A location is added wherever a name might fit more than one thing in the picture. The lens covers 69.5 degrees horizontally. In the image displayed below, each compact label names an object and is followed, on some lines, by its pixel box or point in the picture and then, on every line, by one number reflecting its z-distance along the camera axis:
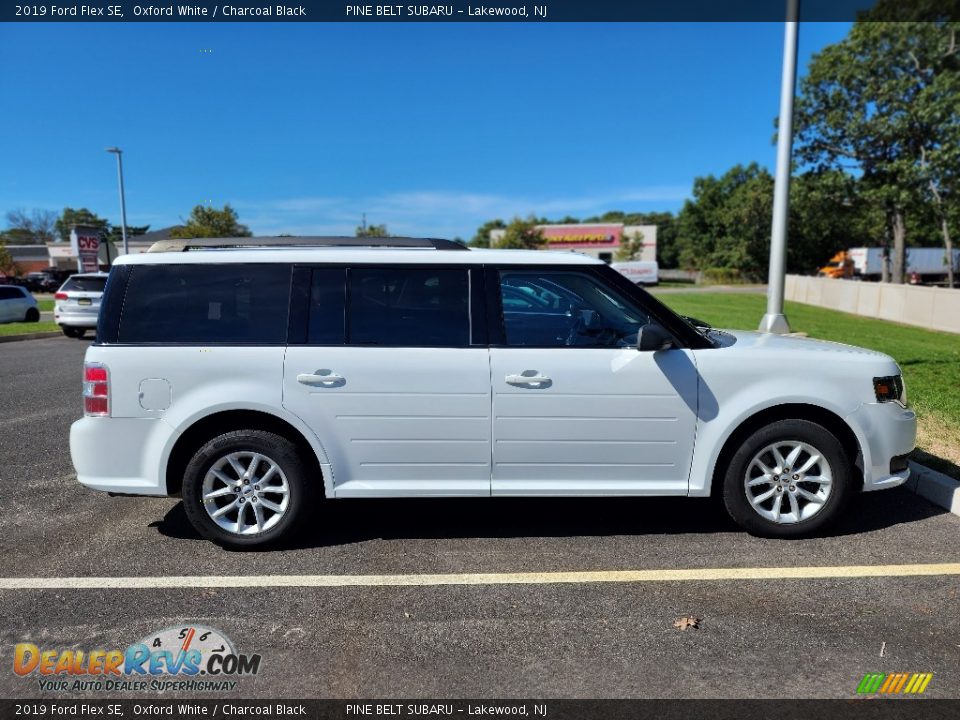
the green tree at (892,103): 24.42
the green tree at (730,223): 56.69
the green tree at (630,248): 61.15
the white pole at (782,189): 9.51
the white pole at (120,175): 32.97
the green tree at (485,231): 77.38
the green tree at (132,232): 86.22
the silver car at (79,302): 16.67
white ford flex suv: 4.08
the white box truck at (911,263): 56.19
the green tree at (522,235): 61.00
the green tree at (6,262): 50.01
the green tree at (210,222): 45.09
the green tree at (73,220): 114.06
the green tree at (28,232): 105.44
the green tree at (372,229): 71.97
